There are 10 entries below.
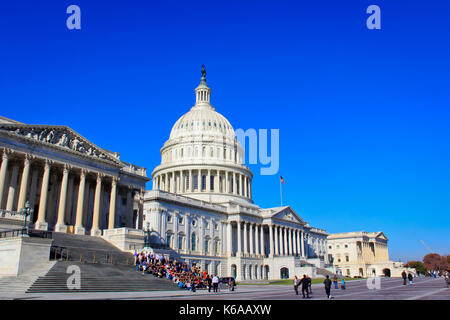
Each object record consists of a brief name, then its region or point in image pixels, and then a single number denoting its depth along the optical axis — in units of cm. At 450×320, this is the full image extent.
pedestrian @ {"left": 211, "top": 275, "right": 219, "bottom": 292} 3644
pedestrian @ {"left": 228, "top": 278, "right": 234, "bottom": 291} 4019
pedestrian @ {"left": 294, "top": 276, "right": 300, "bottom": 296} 3225
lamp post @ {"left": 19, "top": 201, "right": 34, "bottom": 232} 3402
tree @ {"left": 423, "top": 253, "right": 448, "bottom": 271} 17774
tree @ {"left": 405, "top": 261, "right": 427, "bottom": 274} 16851
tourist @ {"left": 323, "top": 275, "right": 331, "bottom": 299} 2819
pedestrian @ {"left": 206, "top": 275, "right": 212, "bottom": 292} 3768
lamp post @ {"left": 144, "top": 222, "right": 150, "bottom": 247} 5656
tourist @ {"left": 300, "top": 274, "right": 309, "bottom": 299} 2872
